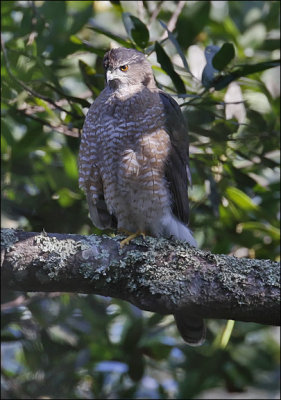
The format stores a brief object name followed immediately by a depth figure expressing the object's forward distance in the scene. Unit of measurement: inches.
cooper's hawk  314.0
